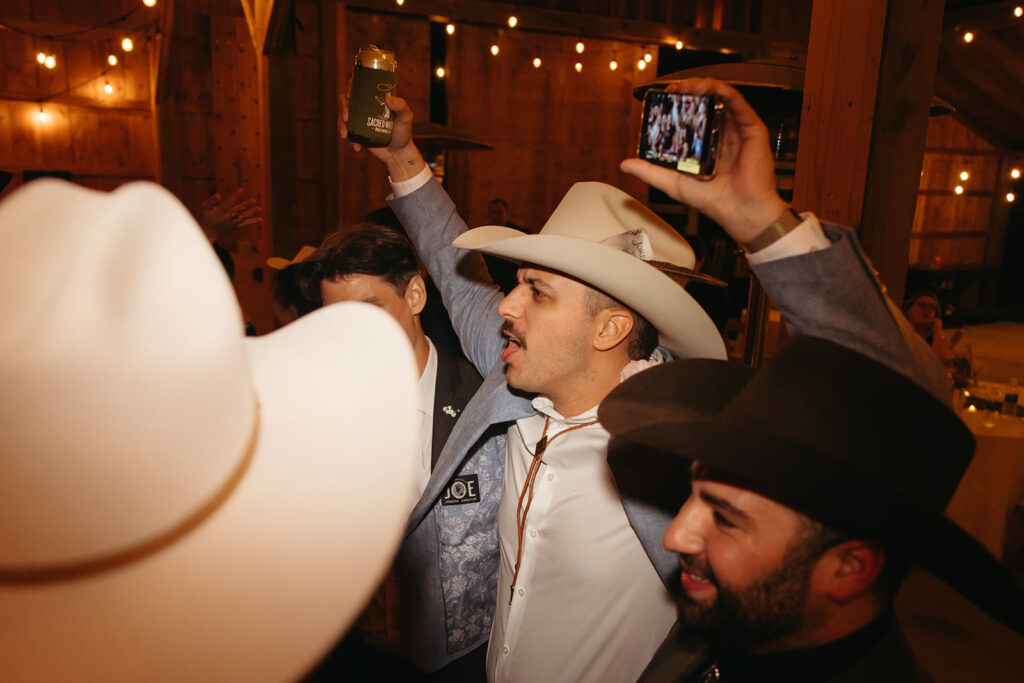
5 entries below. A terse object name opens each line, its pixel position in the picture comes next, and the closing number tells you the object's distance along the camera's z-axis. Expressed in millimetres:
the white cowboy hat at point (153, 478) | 591
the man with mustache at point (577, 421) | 1718
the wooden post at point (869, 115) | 2041
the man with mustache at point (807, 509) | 986
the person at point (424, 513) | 2043
